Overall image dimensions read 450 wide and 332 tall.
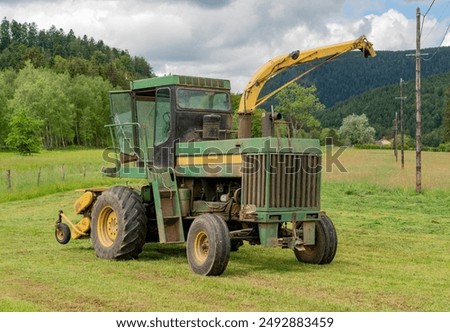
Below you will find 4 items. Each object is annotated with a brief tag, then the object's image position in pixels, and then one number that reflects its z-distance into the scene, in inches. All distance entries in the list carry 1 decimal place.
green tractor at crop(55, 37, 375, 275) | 434.3
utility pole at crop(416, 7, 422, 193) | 1163.0
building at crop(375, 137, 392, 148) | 5963.6
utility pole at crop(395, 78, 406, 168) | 1918.9
